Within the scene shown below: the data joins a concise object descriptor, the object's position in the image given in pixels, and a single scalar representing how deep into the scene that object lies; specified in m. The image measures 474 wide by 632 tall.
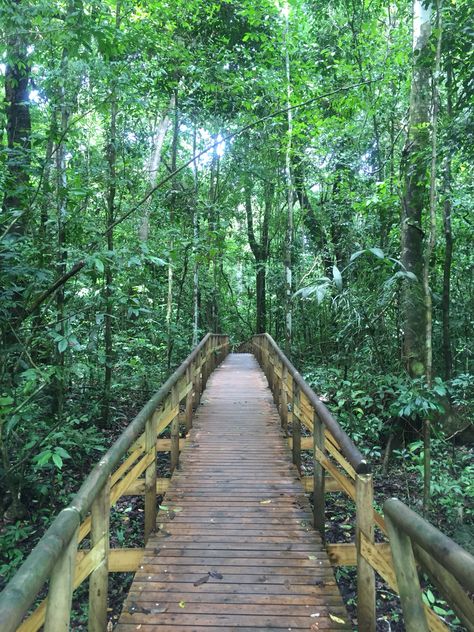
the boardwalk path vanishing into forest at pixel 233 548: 1.54
